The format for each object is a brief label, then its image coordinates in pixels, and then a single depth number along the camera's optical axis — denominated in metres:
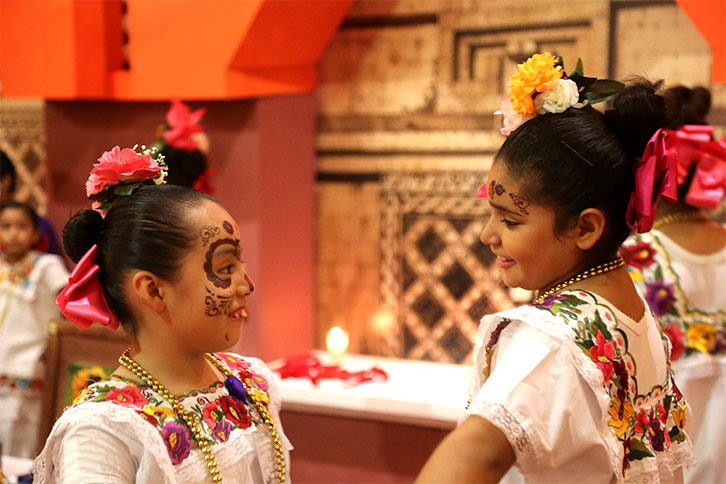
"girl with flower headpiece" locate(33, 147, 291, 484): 1.60
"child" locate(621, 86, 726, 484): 2.82
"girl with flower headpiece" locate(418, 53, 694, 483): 1.39
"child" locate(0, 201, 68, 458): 4.07
